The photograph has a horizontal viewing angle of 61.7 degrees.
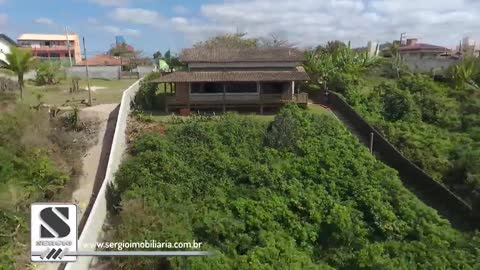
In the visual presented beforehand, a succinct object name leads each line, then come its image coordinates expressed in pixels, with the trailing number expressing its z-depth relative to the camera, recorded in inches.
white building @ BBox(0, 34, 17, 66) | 2104.5
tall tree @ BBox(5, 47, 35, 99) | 1018.7
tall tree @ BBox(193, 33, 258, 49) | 1776.2
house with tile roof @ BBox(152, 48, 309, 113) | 1038.4
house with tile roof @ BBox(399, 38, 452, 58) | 2511.1
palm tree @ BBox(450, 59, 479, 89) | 1269.7
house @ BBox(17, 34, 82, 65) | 3097.9
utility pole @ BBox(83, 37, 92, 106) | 1118.6
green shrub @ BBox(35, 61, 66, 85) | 1466.5
